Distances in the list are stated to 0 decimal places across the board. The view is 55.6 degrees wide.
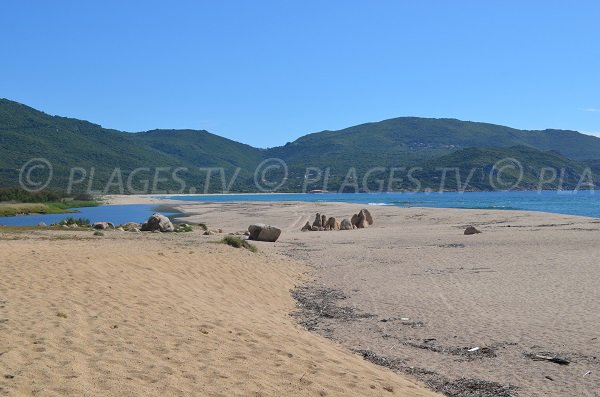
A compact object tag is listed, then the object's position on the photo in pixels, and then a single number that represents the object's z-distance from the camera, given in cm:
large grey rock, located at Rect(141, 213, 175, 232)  3020
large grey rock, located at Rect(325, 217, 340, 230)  3897
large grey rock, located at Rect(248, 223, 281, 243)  2911
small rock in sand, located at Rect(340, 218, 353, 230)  3934
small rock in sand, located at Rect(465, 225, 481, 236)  3041
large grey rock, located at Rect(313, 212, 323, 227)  3897
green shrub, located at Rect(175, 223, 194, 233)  3128
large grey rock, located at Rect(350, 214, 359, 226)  4072
